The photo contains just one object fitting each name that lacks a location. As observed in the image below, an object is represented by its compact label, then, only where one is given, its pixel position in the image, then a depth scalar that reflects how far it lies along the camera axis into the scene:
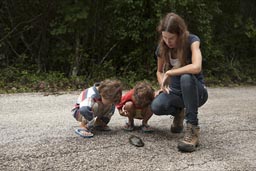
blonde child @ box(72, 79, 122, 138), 3.48
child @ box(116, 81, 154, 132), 3.65
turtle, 3.37
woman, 3.30
